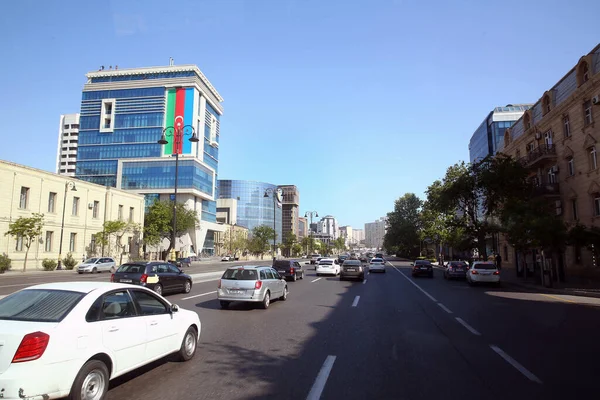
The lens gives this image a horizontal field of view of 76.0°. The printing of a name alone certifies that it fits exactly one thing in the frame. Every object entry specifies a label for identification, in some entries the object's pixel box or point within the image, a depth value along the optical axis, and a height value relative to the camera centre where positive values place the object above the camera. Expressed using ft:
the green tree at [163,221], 209.36 +14.96
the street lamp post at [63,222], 135.01 +8.56
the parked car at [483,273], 78.43 -5.37
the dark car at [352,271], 91.76 -5.84
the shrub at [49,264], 129.18 -6.25
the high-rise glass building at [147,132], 310.86 +97.19
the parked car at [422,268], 109.09 -6.09
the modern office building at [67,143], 470.39 +125.42
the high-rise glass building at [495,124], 240.12 +77.95
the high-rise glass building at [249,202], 508.94 +59.57
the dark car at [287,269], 91.71 -5.42
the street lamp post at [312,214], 250.98 +21.01
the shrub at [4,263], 113.60 -5.24
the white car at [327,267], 112.57 -6.05
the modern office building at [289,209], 624.59 +60.51
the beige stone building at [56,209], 127.75 +14.06
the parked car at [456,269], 98.68 -5.76
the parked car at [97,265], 121.90 -6.48
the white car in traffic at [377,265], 128.67 -6.27
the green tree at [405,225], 296.10 +17.21
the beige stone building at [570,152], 85.61 +23.88
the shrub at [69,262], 138.41 -5.99
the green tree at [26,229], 120.57 +5.29
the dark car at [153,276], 52.37 -4.23
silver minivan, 43.52 -4.59
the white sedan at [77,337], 13.46 -3.70
